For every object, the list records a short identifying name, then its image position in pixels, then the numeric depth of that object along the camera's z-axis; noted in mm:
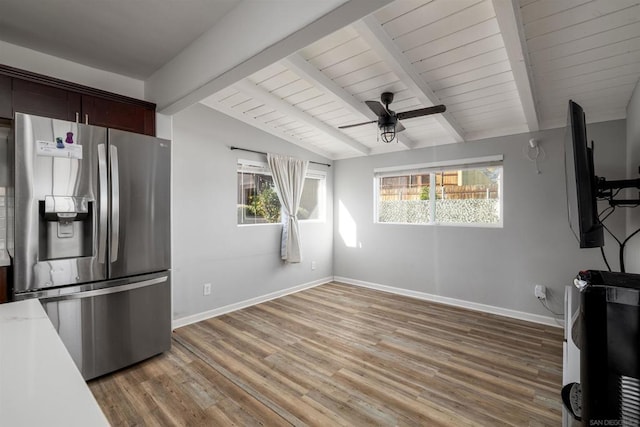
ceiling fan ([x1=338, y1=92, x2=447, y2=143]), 2605
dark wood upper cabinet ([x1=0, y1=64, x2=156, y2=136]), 2137
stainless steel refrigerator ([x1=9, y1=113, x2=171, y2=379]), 1993
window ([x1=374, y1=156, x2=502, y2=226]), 3887
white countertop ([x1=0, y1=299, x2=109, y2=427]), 627
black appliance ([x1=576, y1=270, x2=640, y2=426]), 903
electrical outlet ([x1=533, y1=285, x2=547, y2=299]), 3455
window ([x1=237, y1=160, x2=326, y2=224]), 4086
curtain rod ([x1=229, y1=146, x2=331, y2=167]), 3875
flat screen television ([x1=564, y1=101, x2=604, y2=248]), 1436
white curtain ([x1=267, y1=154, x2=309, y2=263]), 4402
